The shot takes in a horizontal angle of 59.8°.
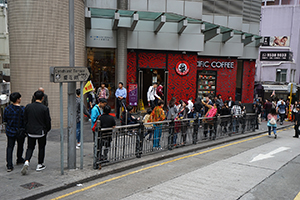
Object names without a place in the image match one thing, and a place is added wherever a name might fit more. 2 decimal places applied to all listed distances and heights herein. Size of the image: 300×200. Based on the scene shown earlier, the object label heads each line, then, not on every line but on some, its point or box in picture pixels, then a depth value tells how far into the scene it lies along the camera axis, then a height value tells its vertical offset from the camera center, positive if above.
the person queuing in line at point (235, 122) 12.51 -2.13
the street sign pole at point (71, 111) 6.20 -0.92
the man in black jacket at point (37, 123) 6.04 -1.18
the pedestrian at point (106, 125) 6.60 -1.31
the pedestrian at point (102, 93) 13.06 -0.95
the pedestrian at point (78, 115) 8.27 -1.31
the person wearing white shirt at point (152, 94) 14.20 -1.02
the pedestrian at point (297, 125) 13.18 -2.31
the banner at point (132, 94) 15.51 -1.14
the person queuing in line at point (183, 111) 11.37 -1.54
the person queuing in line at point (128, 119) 9.39 -1.61
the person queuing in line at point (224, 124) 11.59 -2.07
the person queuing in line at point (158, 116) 8.33 -1.35
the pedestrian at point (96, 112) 7.44 -1.09
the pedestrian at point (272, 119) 12.88 -2.02
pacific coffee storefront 16.03 +0.20
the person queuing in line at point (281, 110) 18.44 -2.20
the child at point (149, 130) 7.96 -1.67
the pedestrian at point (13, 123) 6.17 -1.22
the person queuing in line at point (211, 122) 10.55 -1.85
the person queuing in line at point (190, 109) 13.30 -1.69
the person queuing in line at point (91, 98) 11.19 -1.05
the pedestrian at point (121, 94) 12.78 -0.96
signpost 5.77 -0.06
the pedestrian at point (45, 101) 9.14 -1.00
